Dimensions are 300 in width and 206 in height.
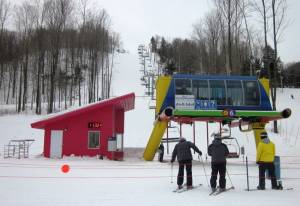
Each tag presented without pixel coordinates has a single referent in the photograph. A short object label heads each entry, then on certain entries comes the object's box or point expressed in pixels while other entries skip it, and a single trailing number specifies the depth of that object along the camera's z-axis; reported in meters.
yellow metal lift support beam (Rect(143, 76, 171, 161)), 22.45
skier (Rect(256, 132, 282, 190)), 12.40
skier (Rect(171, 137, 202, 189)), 12.38
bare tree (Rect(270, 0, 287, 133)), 36.00
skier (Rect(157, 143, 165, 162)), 22.64
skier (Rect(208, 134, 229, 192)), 11.77
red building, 24.48
